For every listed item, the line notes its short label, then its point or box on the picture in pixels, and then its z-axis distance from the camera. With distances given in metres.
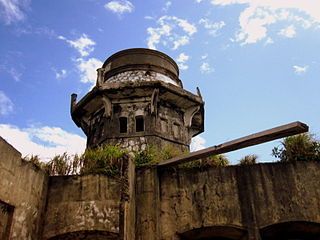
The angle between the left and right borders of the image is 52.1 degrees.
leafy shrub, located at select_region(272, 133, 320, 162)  7.92
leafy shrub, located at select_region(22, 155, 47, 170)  7.57
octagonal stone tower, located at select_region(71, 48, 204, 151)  11.80
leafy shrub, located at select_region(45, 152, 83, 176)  8.35
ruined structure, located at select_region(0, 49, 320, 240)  6.97
